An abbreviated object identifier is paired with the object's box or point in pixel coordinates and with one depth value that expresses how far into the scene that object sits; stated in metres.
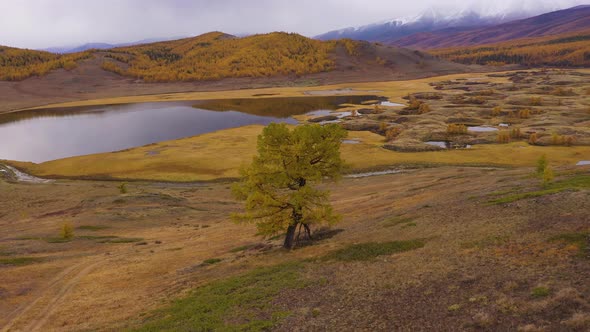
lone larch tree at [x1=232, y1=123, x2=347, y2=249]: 32.91
